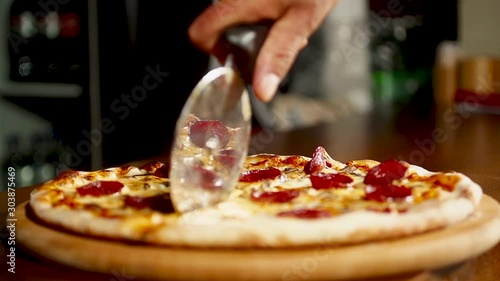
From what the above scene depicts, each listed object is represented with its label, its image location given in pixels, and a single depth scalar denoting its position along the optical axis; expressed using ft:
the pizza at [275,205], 3.34
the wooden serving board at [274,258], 3.26
